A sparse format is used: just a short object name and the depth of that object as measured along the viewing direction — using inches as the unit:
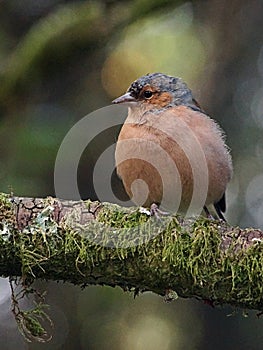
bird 320.2
